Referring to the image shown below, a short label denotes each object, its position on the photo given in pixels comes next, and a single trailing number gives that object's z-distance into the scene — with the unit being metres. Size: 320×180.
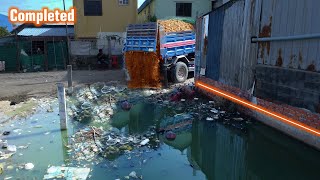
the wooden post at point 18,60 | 12.85
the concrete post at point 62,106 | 4.95
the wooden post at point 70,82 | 7.90
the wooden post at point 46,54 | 13.08
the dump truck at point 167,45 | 8.29
